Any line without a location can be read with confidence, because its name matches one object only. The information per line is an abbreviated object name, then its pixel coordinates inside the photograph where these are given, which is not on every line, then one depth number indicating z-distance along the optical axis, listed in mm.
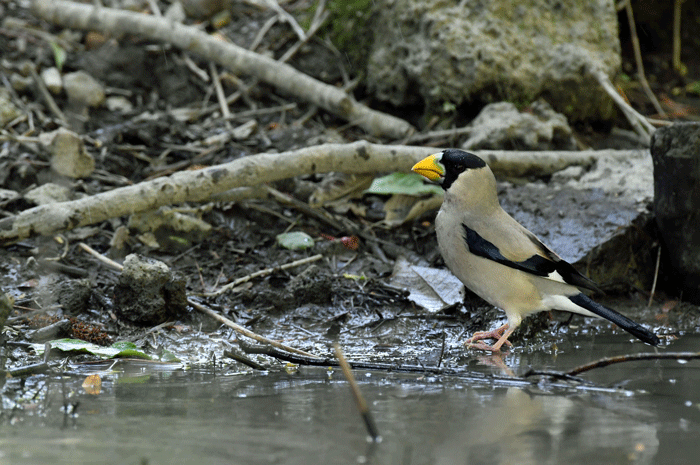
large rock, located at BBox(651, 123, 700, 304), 9703
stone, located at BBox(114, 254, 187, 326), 8812
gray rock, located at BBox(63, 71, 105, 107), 14117
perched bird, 8797
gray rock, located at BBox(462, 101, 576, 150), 12750
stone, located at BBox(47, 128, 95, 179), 11555
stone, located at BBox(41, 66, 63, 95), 14062
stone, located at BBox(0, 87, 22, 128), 12945
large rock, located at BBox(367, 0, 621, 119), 13703
